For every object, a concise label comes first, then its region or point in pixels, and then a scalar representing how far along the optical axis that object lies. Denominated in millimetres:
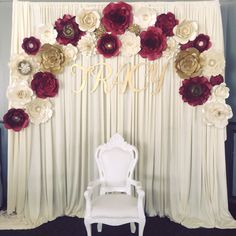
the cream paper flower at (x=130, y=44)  3338
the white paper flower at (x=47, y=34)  3346
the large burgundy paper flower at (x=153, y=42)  3299
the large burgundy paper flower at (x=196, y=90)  3342
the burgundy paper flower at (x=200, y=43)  3330
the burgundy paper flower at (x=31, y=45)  3354
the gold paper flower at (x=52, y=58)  3338
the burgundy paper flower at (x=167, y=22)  3324
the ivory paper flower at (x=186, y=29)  3328
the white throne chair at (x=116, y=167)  3231
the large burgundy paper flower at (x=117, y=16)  3279
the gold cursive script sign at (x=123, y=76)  3432
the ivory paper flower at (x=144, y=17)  3316
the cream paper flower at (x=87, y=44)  3357
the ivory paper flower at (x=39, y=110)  3428
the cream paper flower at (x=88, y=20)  3312
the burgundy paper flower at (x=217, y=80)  3342
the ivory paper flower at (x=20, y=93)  3363
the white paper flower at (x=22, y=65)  3367
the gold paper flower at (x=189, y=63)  3311
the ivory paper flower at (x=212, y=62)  3309
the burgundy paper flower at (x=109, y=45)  3324
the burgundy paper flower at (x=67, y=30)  3348
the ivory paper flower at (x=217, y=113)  3342
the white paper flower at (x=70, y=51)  3381
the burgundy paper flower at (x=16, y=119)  3395
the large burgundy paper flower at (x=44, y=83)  3363
